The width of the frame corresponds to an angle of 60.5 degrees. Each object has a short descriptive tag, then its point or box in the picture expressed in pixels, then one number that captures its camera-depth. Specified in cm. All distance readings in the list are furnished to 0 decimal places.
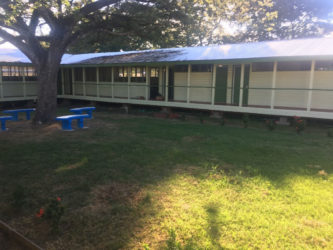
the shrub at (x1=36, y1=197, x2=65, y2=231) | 364
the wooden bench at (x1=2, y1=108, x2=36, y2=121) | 1261
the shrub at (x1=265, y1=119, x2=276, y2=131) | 1041
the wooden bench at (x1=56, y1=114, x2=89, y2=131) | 1019
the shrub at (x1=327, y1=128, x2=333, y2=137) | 927
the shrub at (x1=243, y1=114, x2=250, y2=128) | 1081
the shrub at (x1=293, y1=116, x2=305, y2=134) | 978
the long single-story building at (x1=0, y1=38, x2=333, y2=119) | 1166
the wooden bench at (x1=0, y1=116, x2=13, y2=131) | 1028
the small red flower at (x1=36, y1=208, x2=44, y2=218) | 377
